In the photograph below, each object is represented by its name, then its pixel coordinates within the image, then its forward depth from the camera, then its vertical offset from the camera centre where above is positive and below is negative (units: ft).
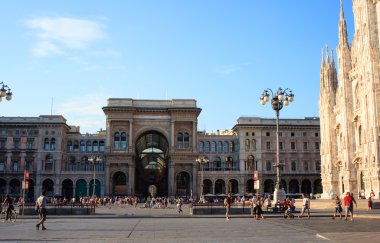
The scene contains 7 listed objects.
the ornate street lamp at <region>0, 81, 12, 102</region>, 91.97 +18.63
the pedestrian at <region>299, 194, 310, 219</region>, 90.51 -3.82
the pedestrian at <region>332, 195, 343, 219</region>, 85.46 -4.07
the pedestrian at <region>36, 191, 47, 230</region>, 61.41 -3.40
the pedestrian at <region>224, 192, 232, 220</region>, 88.56 -3.71
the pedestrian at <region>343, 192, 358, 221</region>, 80.09 -3.20
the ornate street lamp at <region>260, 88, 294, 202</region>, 102.44 +19.07
